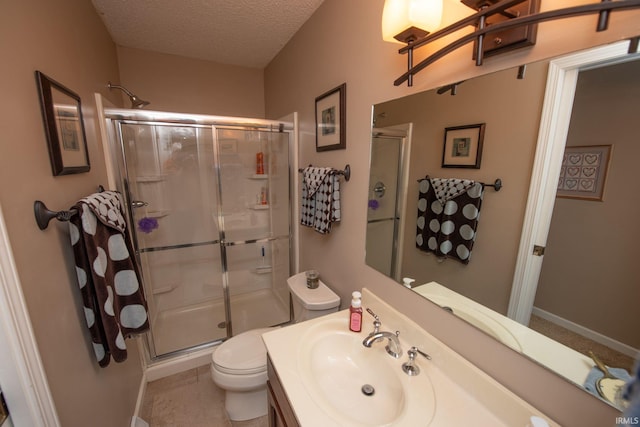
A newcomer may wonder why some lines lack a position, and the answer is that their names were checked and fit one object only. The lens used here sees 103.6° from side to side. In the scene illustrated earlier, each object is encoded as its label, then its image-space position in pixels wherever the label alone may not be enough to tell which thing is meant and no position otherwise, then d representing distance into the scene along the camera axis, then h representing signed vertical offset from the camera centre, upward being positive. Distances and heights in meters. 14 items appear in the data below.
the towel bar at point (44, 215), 0.78 -0.16
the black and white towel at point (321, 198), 1.42 -0.19
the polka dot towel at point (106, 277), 0.91 -0.44
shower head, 1.72 +0.45
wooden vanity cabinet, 0.88 -0.91
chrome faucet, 0.92 -0.64
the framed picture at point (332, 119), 1.35 +0.27
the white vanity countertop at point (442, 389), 0.70 -0.70
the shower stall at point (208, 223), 2.01 -0.52
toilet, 1.44 -1.13
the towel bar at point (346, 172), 1.36 -0.03
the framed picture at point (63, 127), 0.85 +0.14
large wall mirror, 0.54 -0.10
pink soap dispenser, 1.08 -0.64
